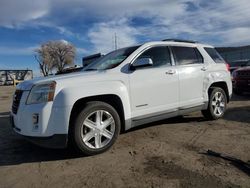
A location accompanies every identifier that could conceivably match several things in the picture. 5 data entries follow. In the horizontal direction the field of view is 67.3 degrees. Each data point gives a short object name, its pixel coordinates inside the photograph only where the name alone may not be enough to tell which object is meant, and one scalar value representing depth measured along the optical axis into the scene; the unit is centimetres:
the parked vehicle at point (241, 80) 718
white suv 274
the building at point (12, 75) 3597
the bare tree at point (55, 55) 4686
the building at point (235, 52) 2606
